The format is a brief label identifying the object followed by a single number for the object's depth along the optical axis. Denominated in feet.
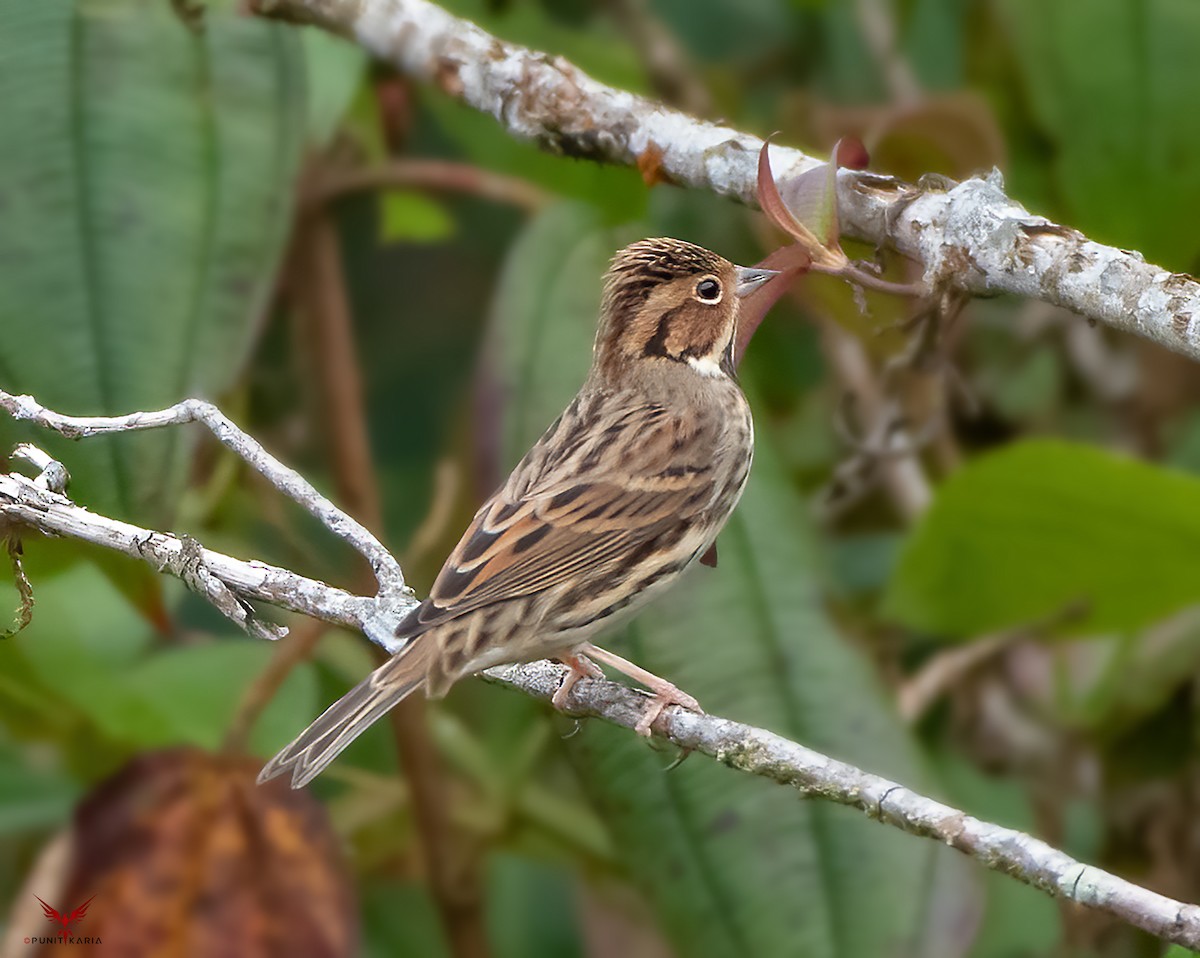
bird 16.72
